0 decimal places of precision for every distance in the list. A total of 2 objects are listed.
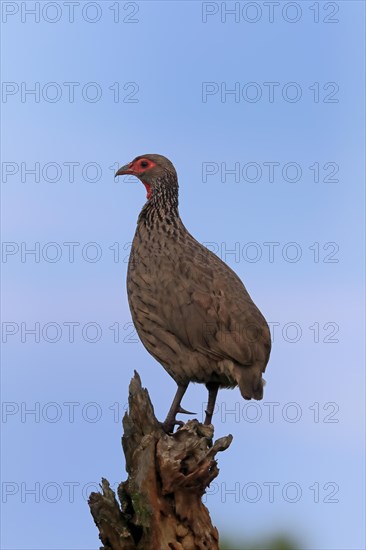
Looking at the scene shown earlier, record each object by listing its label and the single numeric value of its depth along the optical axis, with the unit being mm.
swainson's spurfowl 20328
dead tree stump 19266
